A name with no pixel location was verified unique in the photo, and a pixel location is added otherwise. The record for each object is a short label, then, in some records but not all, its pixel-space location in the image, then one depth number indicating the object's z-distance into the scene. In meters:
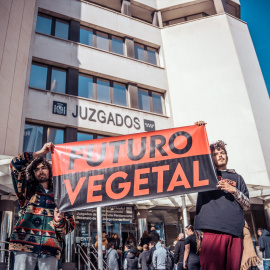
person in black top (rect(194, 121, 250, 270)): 3.00
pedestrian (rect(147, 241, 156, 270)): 10.47
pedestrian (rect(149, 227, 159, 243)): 13.44
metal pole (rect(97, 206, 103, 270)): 6.95
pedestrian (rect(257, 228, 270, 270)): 11.16
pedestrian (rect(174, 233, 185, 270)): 8.50
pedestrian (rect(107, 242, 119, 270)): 10.81
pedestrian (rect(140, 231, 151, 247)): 13.06
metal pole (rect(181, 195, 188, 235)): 6.38
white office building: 15.04
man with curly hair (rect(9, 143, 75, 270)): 2.99
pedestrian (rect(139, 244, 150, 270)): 10.43
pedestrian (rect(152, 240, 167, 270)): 9.47
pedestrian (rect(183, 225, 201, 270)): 6.99
